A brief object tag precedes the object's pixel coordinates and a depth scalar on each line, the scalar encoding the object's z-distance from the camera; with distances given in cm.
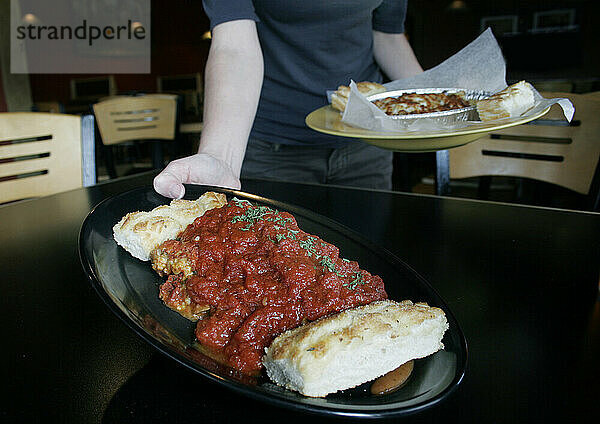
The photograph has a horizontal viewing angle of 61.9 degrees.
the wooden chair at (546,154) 149
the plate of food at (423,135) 87
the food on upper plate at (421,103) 107
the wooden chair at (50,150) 168
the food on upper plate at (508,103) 99
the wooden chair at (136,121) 295
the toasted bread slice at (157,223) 71
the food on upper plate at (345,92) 120
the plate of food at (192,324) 43
